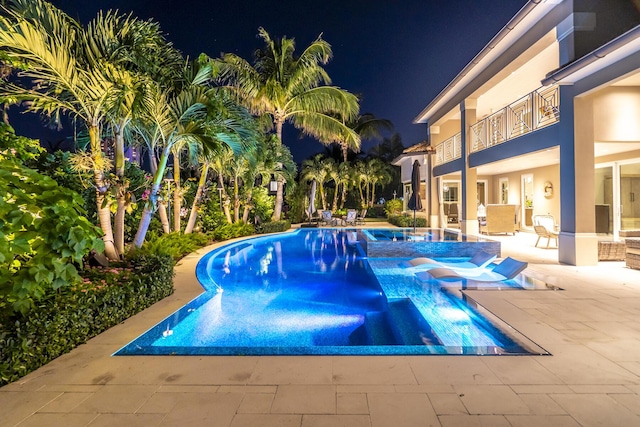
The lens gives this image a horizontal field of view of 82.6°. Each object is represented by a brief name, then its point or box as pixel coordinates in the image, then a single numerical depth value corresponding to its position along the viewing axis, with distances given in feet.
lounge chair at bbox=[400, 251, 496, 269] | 24.52
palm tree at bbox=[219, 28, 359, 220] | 52.80
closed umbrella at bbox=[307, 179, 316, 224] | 73.46
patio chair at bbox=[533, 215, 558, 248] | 35.60
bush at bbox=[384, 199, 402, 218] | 85.10
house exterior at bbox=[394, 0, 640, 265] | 27.09
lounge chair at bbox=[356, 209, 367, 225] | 75.40
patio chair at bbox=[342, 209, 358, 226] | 71.97
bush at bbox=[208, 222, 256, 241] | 46.57
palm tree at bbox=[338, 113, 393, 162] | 96.94
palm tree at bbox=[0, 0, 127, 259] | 17.69
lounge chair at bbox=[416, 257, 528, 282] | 21.66
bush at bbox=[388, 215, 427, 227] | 65.41
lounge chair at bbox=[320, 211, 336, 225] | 71.97
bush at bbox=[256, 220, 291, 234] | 55.83
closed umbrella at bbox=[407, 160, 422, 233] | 42.04
